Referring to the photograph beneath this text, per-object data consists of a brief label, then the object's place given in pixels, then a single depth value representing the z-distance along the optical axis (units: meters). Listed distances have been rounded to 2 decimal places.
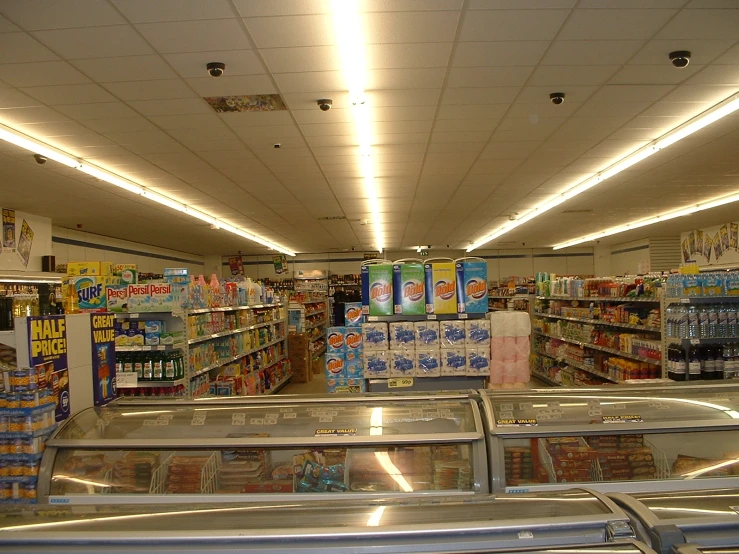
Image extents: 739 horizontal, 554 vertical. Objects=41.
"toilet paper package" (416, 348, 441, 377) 4.44
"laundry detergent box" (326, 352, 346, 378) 5.09
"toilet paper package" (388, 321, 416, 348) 4.46
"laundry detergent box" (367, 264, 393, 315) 4.49
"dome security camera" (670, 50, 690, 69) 4.77
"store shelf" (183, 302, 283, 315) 6.99
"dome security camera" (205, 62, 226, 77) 4.80
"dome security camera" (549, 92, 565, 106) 5.71
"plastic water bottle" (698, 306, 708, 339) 6.21
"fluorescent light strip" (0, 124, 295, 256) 6.56
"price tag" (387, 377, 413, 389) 4.43
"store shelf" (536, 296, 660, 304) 7.47
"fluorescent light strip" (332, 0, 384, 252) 3.98
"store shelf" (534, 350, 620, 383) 8.92
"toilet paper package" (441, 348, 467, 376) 4.43
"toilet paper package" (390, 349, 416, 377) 4.46
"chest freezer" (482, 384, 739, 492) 2.49
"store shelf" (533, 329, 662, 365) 7.37
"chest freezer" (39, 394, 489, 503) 2.51
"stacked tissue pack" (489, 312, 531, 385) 4.43
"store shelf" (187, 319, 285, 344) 7.11
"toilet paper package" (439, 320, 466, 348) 4.44
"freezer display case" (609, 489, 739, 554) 1.23
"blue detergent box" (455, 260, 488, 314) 4.46
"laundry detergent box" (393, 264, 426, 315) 4.50
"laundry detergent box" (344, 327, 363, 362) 5.00
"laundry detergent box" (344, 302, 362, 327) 5.35
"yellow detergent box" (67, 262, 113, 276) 6.50
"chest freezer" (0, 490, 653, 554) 1.27
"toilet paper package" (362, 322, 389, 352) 4.50
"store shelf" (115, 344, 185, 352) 6.27
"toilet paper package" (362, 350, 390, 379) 4.47
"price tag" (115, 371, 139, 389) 6.21
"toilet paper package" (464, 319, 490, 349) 4.42
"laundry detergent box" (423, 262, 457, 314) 4.48
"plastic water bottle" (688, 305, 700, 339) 6.25
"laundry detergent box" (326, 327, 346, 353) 5.22
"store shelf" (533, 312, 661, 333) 7.42
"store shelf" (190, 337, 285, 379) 7.29
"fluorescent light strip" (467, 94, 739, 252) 6.30
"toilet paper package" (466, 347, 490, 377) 4.42
